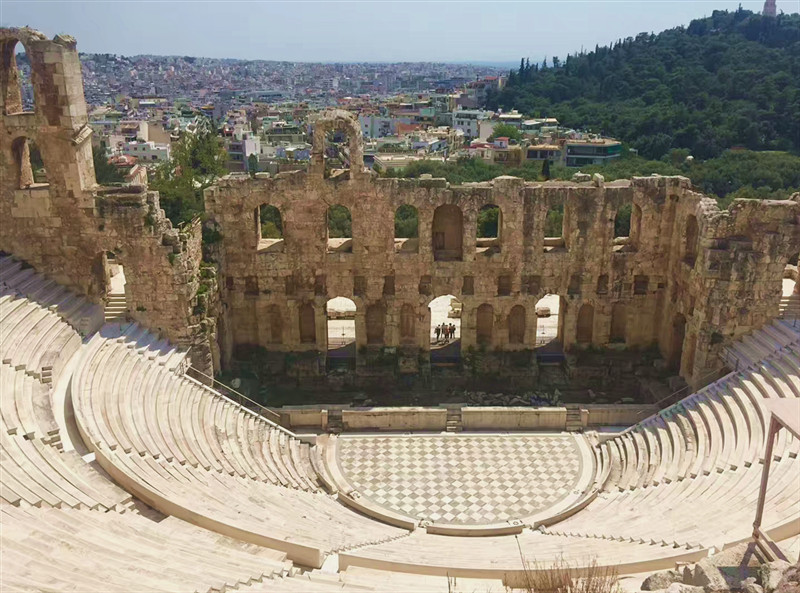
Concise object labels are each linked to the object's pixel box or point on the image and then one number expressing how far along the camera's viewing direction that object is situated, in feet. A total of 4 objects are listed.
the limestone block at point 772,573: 33.06
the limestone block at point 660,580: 38.86
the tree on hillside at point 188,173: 123.44
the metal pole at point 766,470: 39.81
